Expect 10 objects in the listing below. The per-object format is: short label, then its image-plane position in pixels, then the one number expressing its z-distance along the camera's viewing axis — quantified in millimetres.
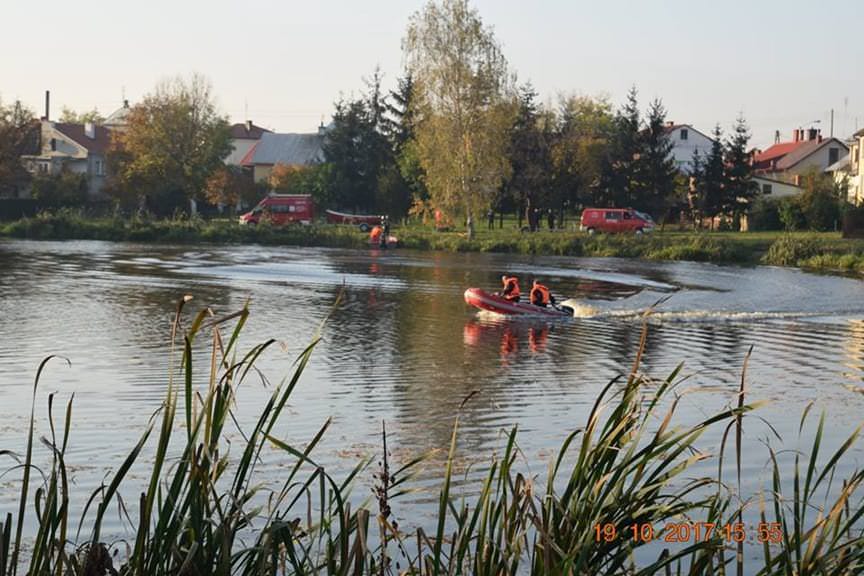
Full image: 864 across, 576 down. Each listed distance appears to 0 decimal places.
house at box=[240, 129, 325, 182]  119806
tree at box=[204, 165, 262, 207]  92062
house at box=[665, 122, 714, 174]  122812
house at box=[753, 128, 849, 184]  107938
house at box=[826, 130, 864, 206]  81631
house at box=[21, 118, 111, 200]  115750
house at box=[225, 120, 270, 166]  141750
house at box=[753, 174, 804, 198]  98500
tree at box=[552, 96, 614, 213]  80125
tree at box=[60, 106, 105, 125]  172500
